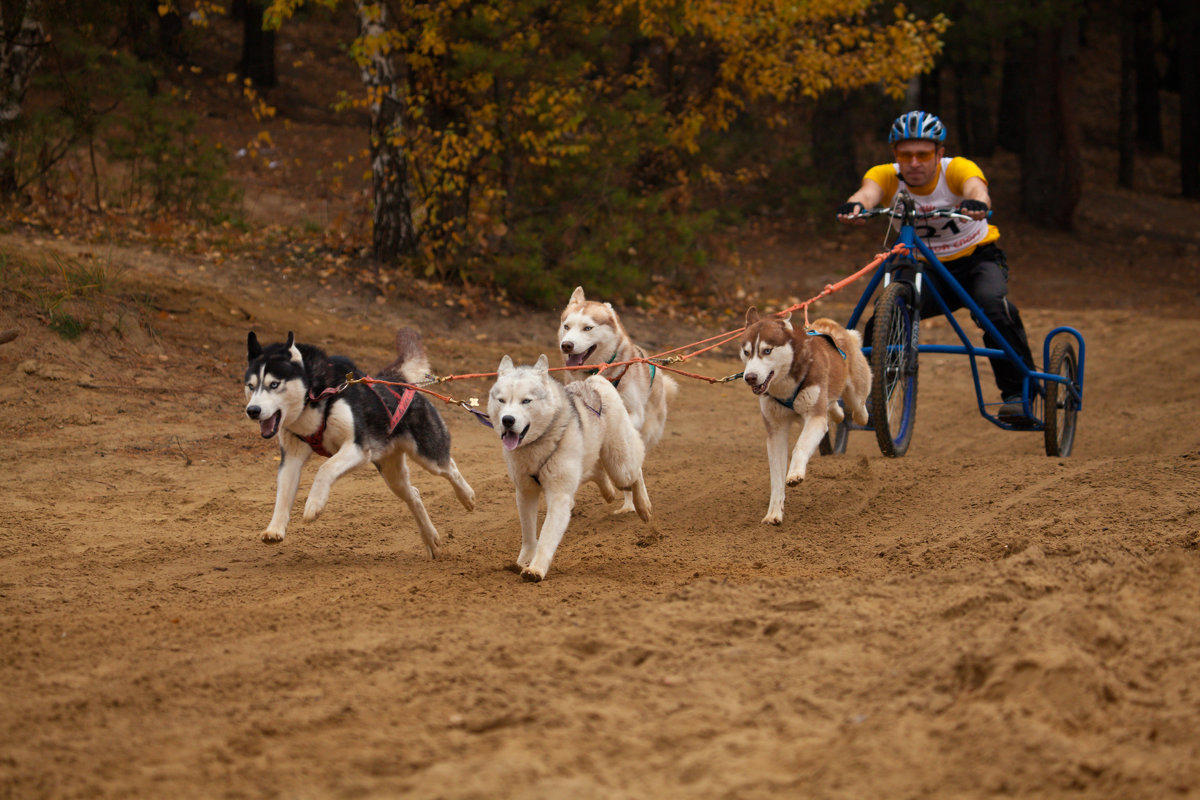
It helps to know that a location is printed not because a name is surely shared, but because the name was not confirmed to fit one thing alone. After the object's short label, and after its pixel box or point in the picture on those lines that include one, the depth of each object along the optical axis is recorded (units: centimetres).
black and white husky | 1101
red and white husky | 1252
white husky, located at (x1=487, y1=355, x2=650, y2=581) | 1053
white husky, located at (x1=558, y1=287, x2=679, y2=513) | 1452
